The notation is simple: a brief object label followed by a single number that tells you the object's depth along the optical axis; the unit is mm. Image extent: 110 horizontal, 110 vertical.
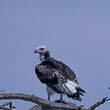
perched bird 27695
